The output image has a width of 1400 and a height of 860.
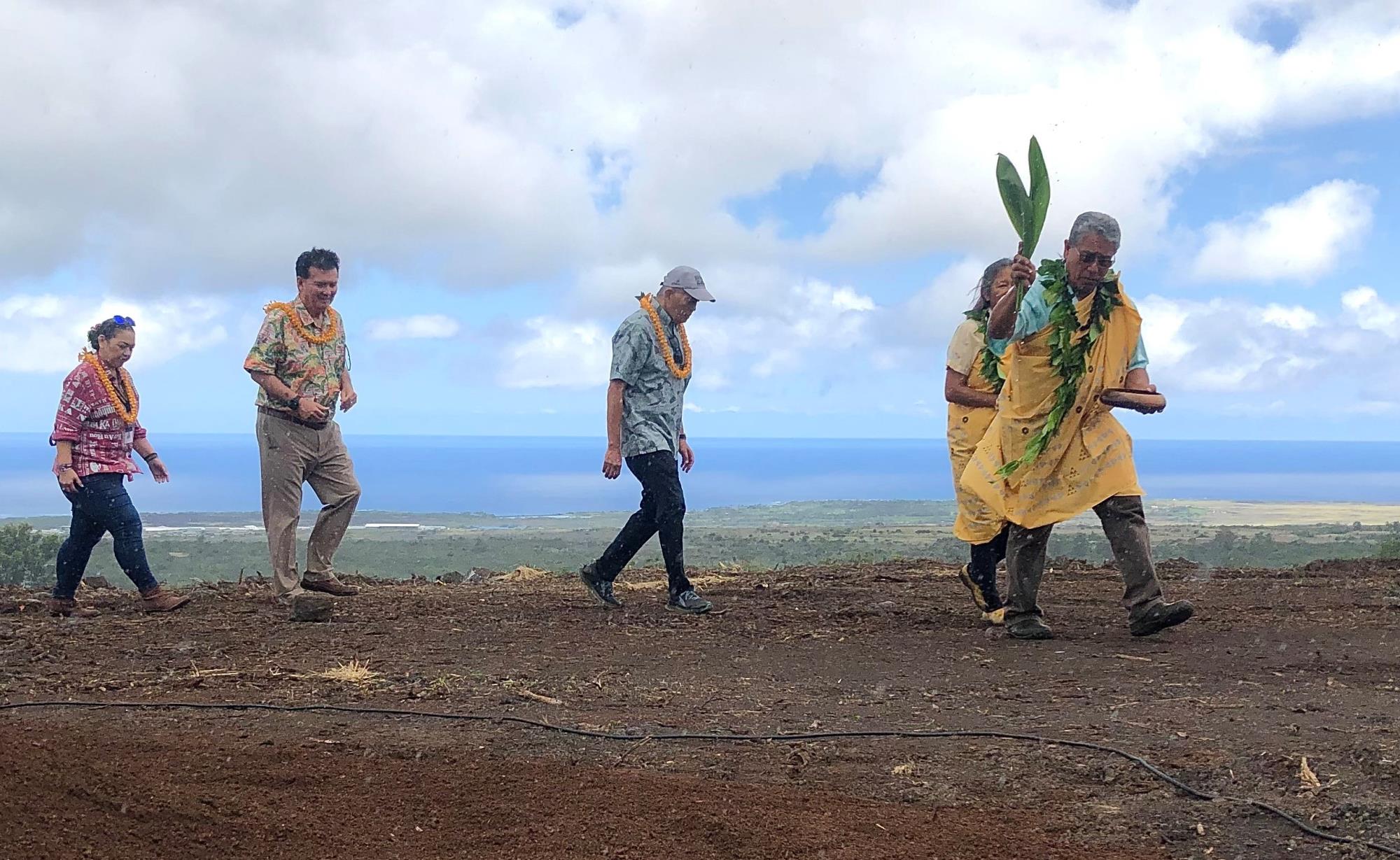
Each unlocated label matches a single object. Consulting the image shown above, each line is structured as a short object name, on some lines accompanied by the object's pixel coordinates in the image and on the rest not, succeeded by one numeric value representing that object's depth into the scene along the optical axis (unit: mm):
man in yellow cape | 6488
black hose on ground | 4086
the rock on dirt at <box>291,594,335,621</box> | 7848
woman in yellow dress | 7223
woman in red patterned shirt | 8023
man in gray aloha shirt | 7828
